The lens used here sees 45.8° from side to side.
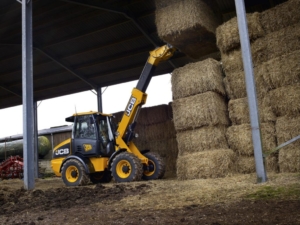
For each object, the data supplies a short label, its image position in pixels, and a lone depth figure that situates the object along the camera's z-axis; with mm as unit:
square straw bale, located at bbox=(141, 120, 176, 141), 13625
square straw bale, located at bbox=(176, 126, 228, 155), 8344
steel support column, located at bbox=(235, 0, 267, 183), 6145
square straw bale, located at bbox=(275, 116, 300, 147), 7100
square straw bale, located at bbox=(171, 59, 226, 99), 8594
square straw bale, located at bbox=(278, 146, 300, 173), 6844
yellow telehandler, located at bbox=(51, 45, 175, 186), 9906
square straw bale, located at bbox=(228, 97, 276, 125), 7641
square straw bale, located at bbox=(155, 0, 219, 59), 8656
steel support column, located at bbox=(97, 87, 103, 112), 16209
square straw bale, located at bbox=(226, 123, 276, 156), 7566
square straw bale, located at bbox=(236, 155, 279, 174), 7418
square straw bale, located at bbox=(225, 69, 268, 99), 7770
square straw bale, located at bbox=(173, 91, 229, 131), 8434
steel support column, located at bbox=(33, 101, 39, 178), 17594
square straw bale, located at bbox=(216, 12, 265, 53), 7844
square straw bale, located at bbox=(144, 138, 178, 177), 13117
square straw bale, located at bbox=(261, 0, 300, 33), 7449
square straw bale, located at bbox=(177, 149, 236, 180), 7867
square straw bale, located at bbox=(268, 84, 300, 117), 7152
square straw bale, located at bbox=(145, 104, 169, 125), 14047
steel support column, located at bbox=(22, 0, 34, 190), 8805
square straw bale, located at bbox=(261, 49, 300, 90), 7199
